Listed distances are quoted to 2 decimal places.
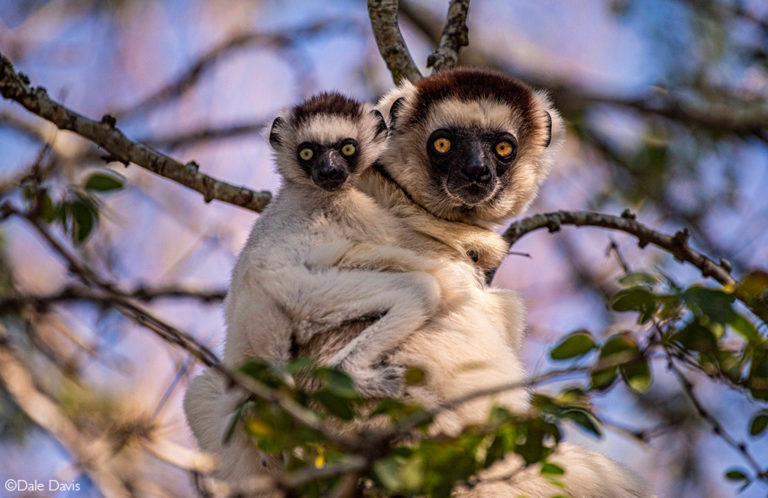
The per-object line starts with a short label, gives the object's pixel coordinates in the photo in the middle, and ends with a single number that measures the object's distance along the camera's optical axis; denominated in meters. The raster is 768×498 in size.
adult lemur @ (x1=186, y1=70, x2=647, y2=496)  5.88
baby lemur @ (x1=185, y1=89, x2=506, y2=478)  5.76
